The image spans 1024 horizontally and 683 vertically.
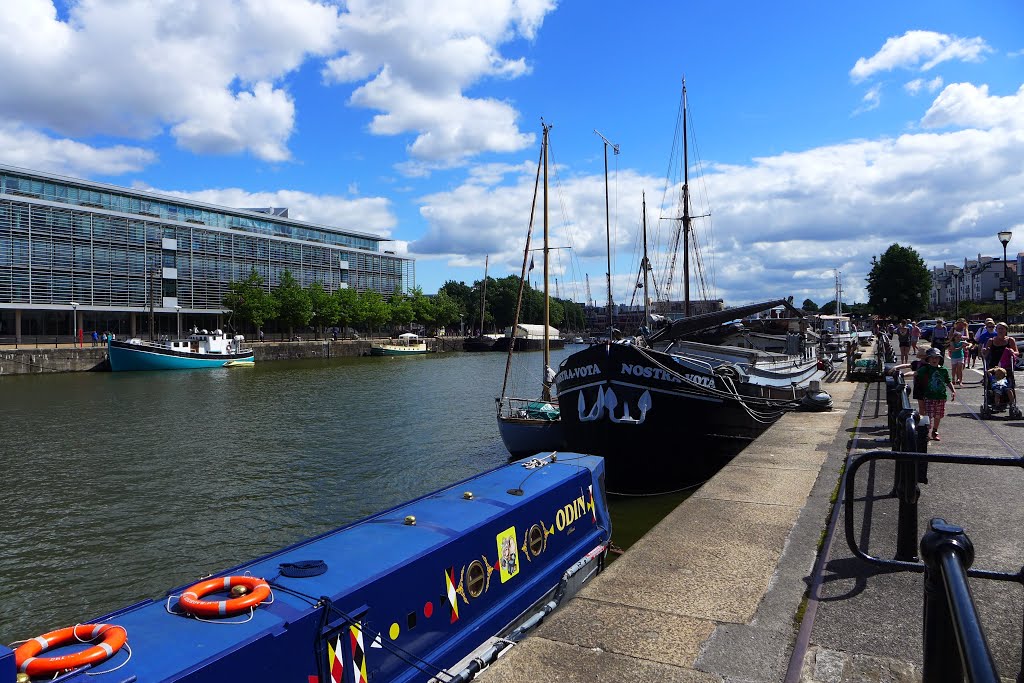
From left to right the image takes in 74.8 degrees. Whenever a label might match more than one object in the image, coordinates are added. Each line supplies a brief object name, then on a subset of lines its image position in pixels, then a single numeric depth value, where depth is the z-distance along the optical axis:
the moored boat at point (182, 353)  56.41
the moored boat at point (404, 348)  86.94
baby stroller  13.39
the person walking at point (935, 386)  10.71
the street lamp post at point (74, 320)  66.76
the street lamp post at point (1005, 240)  26.38
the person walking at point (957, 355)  18.16
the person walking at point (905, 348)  25.94
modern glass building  64.56
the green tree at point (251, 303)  80.06
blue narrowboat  4.05
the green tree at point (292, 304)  83.88
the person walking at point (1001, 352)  14.41
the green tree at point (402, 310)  104.73
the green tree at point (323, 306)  89.12
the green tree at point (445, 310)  117.69
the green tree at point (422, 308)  111.50
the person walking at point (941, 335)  23.23
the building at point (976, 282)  130.74
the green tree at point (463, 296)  135.00
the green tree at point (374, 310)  96.00
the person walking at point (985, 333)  19.44
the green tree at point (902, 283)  90.38
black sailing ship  14.33
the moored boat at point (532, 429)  18.81
